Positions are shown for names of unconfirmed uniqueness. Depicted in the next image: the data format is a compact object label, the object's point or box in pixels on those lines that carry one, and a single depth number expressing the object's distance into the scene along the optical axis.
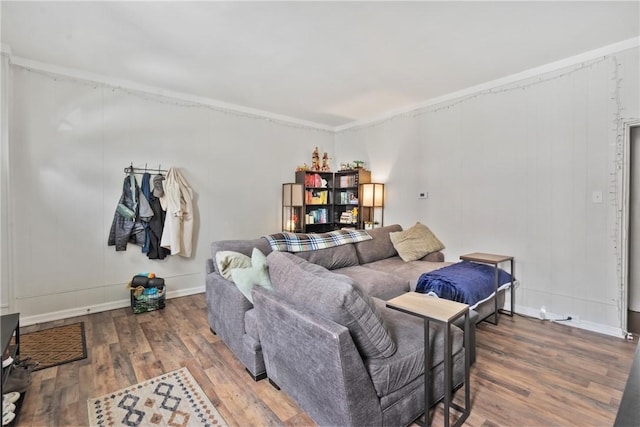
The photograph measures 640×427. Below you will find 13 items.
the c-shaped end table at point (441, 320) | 1.53
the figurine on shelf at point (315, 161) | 5.46
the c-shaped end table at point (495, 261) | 3.16
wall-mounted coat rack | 3.76
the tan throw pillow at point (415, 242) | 4.00
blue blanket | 2.80
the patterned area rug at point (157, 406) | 1.79
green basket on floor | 3.52
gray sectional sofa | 1.44
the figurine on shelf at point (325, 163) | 5.59
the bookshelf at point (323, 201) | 5.12
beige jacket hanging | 3.90
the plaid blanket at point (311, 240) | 3.26
